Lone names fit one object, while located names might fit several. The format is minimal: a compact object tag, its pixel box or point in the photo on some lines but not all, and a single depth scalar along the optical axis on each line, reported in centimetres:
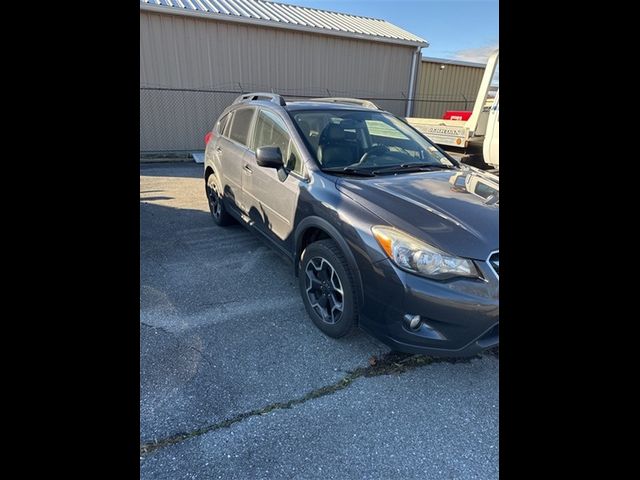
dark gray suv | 219
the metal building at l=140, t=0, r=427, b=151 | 1027
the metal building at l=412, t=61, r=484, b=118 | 1470
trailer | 780
